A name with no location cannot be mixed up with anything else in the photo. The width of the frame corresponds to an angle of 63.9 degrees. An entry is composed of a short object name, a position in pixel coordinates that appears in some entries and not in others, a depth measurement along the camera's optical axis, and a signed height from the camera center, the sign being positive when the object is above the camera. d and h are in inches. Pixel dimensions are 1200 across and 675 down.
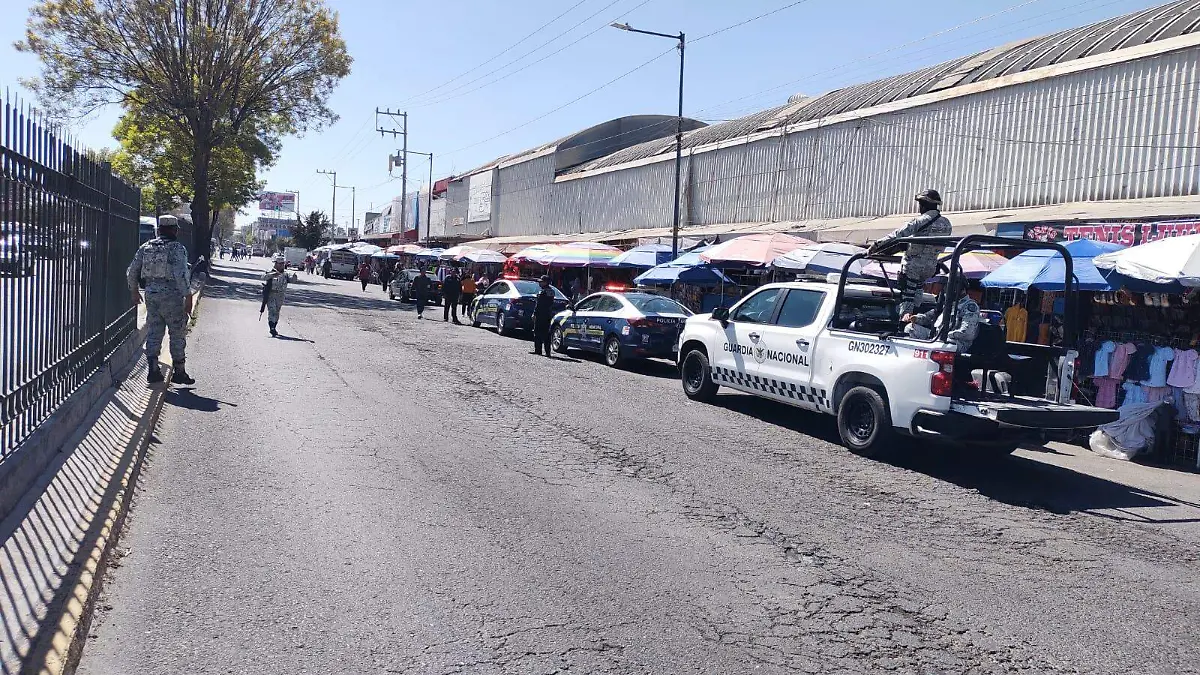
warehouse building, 629.9 +135.8
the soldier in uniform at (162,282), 421.7 -9.7
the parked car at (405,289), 1512.1 -24.1
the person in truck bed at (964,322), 350.9 -5.7
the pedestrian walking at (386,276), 1884.8 -6.6
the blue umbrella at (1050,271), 446.9 +19.2
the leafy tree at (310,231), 4581.7 +175.1
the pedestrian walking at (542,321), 768.3 -31.6
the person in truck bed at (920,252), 382.9 +21.0
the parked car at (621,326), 683.4 -29.9
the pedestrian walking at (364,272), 1881.9 -1.1
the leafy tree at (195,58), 1460.4 +322.6
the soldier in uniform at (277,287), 782.3 -16.9
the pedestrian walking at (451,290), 1102.4 -16.0
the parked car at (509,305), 936.9 -25.0
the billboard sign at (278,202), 6097.4 +413.5
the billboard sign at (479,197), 2128.4 +183.2
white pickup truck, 344.5 -28.1
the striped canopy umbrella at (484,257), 1418.6 +32.1
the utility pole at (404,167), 2534.4 +283.8
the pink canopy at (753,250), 724.0 +34.1
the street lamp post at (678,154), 935.0 +142.2
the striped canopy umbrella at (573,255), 1046.4 +32.2
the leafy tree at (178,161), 1935.3 +224.9
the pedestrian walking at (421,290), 1129.4 -18.6
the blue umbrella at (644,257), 975.6 +31.0
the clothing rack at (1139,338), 450.0 -10.7
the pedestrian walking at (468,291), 1181.7 -16.4
